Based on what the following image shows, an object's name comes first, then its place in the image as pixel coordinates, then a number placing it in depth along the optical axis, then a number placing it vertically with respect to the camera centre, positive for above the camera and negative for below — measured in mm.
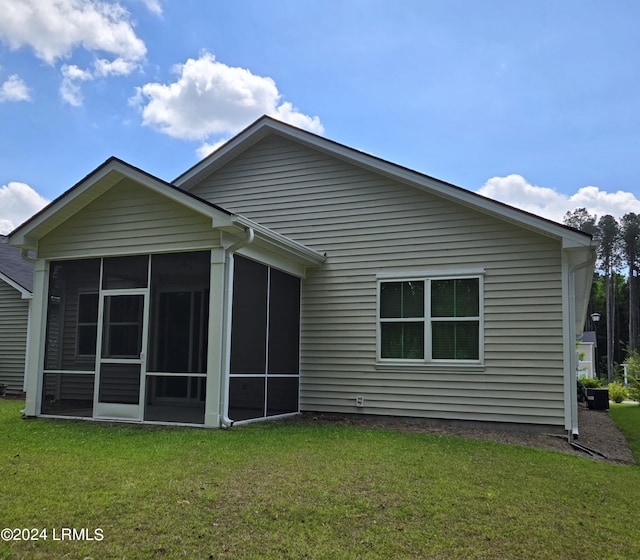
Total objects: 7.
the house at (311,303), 8336 +486
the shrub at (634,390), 18016 -1721
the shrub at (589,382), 19625 -1531
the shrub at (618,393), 20891 -2024
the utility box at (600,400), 15284 -1663
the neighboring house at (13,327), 14930 -21
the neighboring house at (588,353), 34688 -937
